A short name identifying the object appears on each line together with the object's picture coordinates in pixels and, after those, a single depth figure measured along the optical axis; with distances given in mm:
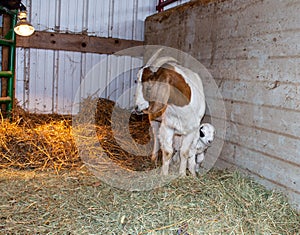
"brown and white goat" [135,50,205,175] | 3346
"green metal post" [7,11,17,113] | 5164
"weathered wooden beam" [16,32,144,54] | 6031
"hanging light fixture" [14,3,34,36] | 4492
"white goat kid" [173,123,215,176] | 3809
